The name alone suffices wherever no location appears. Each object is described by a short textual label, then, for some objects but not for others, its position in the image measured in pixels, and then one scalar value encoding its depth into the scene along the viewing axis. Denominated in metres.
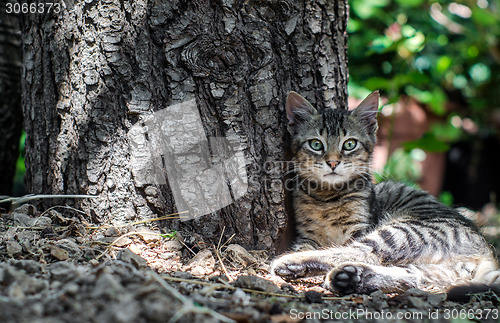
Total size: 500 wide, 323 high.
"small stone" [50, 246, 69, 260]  1.90
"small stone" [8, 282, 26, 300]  1.30
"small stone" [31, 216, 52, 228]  2.21
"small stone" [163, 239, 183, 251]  2.18
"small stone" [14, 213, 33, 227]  2.23
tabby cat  2.33
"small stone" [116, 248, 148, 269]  1.83
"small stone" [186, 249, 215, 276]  2.05
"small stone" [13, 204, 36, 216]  2.37
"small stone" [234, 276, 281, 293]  1.84
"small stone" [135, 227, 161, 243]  2.15
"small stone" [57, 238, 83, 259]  1.96
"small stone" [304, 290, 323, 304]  1.82
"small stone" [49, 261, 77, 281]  1.49
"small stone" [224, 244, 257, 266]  2.24
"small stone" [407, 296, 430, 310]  1.77
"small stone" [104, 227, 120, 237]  2.16
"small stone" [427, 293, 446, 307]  1.88
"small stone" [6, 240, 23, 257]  1.89
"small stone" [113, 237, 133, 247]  2.10
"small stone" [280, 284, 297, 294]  2.01
